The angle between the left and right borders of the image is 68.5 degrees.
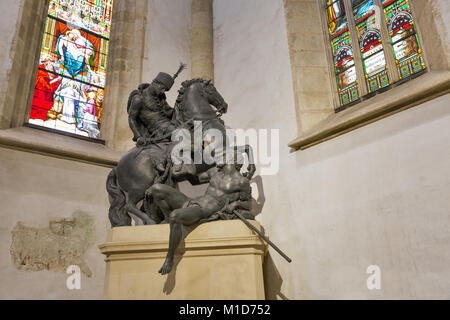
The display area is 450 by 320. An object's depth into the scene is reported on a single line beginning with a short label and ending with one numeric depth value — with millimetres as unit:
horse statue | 2932
